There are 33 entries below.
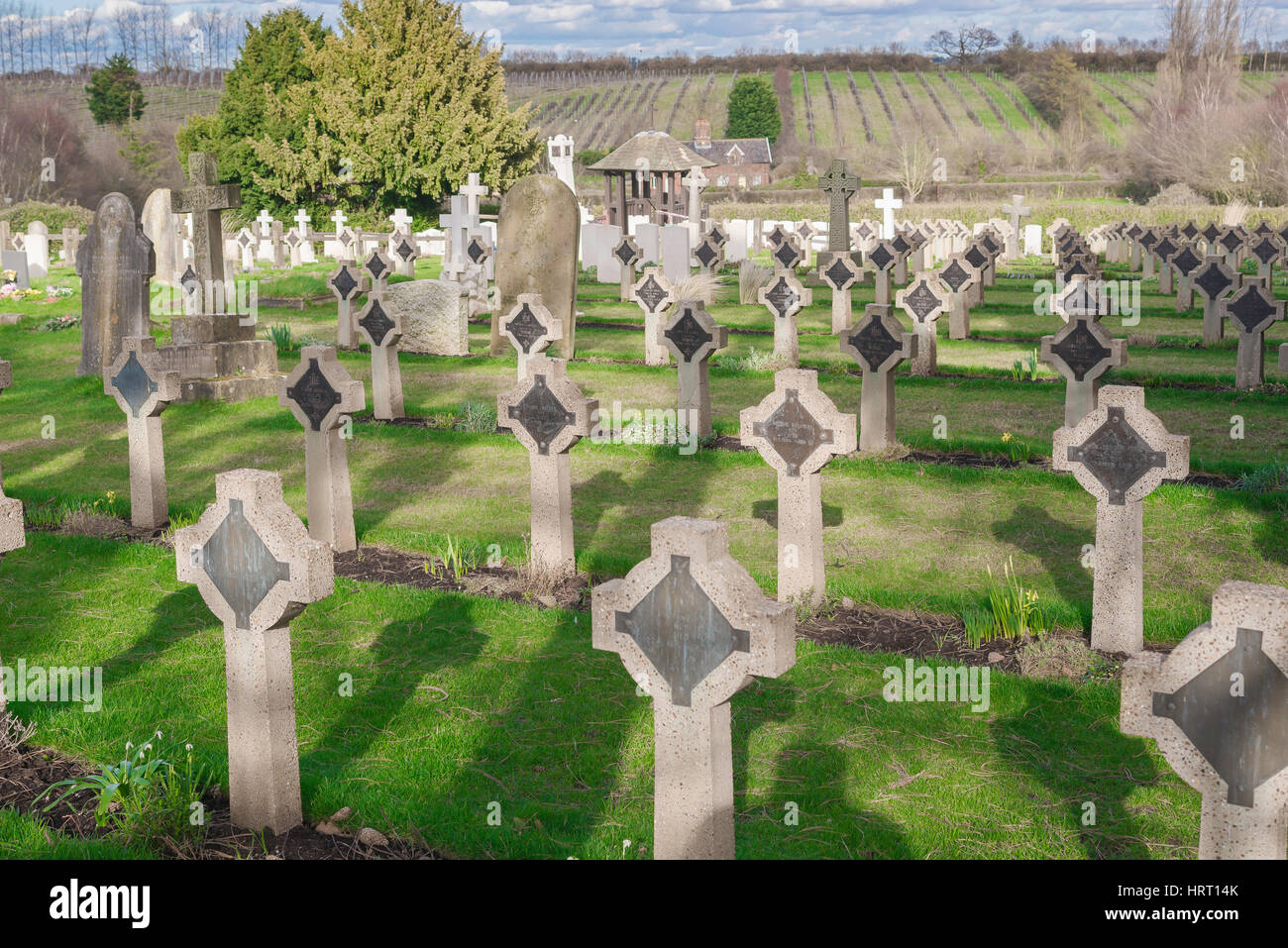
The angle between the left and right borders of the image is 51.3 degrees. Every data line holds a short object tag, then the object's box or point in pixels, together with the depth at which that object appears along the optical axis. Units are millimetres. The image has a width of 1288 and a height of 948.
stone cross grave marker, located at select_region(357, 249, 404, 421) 13531
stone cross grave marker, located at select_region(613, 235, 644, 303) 25828
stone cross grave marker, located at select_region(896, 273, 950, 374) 14320
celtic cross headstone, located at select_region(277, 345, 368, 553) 8914
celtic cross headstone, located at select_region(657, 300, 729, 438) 11945
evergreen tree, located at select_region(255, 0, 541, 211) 40281
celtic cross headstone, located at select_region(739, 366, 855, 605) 7719
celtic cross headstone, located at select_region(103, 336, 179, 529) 9500
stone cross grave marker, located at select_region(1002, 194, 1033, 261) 38031
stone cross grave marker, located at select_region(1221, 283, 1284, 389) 14102
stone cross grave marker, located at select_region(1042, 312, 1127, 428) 10539
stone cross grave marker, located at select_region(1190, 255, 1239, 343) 18172
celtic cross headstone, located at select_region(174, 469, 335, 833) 4977
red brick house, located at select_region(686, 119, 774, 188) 75562
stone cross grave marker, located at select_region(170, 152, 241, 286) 14930
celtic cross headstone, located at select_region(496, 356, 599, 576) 8469
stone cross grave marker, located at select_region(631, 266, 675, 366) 17188
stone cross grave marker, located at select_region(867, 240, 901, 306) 21500
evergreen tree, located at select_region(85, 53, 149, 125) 71938
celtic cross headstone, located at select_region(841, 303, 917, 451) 11039
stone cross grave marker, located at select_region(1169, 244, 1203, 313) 23594
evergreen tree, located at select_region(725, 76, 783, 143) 90875
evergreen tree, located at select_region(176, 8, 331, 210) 45625
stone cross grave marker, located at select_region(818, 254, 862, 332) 19750
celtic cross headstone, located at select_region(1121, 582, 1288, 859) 3471
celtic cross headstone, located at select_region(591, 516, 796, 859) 4148
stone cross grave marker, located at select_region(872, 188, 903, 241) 38844
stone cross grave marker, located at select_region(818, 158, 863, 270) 24172
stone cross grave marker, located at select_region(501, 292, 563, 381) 12500
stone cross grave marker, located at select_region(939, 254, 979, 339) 17234
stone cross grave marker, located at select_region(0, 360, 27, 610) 5648
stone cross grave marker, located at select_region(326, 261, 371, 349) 17688
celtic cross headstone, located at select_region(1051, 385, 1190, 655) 6816
